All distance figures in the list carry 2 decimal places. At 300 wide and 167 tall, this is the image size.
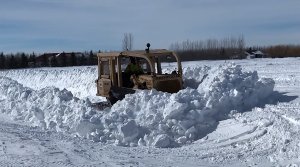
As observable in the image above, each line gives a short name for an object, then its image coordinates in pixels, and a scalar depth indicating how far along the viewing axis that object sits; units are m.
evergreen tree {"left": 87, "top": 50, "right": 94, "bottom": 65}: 62.55
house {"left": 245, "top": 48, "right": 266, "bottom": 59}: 70.93
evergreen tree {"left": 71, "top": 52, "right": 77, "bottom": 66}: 64.56
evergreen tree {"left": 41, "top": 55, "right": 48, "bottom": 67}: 67.86
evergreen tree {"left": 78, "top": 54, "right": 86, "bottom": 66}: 64.69
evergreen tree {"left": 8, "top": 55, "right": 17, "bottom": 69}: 67.12
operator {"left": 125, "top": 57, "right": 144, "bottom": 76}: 15.59
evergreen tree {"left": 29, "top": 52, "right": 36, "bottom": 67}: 69.25
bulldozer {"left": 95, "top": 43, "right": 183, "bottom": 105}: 14.47
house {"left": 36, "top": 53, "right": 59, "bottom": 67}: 67.38
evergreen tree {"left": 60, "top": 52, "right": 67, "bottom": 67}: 64.62
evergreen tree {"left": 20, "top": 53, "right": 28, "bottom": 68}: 67.88
